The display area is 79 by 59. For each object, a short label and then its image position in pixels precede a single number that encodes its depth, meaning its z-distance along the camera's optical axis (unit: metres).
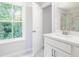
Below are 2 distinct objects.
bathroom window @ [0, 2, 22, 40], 2.31
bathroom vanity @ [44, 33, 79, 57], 1.03
